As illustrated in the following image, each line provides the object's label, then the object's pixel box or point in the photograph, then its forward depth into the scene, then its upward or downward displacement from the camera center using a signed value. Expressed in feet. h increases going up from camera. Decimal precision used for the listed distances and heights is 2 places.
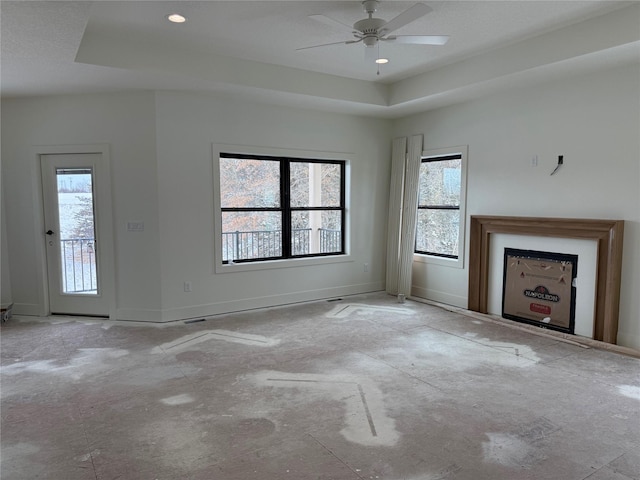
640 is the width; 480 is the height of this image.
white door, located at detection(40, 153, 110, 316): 16.90 -1.33
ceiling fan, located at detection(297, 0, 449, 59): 10.37 +4.51
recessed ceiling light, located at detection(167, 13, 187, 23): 11.63 +5.13
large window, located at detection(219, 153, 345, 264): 18.34 -0.19
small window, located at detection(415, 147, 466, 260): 19.26 -0.09
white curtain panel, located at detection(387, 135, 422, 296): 20.66 -0.41
